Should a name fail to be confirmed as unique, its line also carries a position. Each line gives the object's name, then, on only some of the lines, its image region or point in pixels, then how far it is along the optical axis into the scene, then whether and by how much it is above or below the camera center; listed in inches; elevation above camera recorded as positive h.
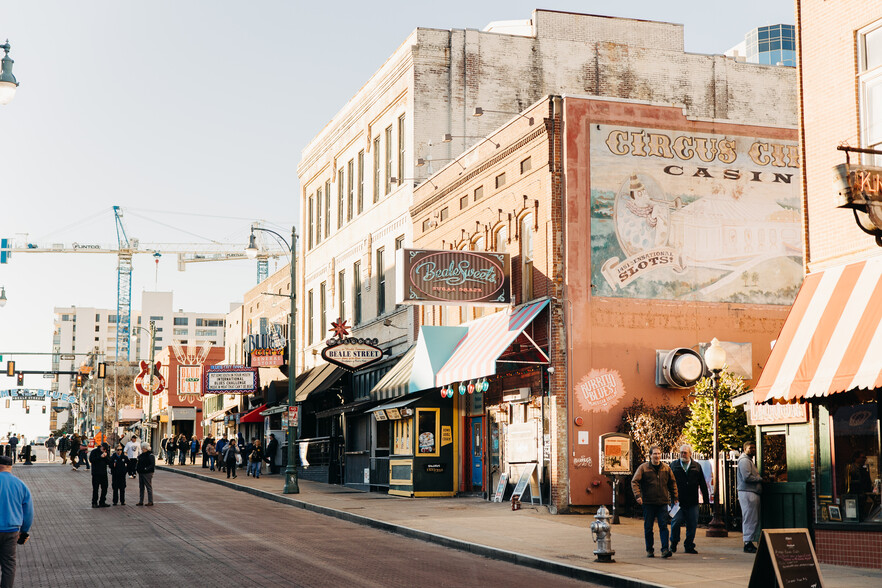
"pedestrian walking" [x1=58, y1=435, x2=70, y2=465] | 2547.7 -64.4
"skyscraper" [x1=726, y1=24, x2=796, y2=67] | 5570.9 +1991.9
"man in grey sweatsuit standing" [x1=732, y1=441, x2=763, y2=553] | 669.3 -48.5
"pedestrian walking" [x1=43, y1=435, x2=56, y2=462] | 2753.4 -70.5
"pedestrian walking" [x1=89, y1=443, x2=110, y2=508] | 1051.9 -53.9
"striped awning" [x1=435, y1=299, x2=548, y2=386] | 943.0 +71.7
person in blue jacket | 410.9 -38.2
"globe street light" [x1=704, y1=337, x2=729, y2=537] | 751.7 +35.6
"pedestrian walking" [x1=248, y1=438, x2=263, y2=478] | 1675.7 -62.3
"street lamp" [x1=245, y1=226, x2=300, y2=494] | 1235.9 +19.8
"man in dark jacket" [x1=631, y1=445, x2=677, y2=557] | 634.2 -43.1
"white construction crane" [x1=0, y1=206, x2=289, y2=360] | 7431.1 +1192.0
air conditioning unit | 995.4 +23.0
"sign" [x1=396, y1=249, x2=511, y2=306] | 1013.8 +136.4
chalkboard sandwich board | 397.1 -54.5
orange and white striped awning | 551.8 +43.2
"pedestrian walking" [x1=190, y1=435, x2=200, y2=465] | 2386.6 -64.4
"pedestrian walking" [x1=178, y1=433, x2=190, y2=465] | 2282.2 -61.2
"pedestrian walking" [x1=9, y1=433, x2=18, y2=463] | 2475.4 -57.1
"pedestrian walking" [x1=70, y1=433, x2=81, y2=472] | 2053.4 -65.6
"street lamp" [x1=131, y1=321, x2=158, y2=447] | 2517.8 +90.0
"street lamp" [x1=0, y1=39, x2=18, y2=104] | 588.4 +184.7
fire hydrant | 593.9 -66.0
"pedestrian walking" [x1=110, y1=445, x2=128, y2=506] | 1084.5 -55.4
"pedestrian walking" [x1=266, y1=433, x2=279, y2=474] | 1771.7 -54.4
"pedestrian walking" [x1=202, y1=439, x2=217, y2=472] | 2014.0 -58.2
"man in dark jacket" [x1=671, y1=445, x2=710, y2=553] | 645.3 -47.8
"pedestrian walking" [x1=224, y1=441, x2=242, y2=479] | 1640.0 -58.1
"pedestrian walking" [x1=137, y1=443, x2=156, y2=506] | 1063.4 -48.8
